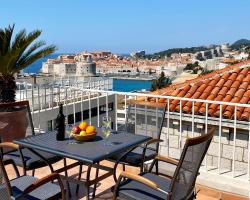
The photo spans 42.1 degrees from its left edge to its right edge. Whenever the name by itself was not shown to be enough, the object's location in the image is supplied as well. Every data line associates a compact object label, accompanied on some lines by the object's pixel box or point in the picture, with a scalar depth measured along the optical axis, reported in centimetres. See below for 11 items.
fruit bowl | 304
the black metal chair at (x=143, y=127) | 342
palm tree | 609
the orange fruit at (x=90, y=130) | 312
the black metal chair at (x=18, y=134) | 325
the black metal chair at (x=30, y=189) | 238
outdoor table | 268
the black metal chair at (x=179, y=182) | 229
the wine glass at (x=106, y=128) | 315
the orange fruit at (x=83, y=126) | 316
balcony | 377
